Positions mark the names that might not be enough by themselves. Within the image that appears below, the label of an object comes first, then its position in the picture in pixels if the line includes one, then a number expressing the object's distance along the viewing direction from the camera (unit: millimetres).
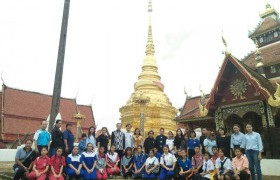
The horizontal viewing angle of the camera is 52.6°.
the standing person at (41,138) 8273
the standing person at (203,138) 10029
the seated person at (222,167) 7579
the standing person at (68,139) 8473
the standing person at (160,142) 10477
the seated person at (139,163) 9406
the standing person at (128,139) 10469
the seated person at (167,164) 8898
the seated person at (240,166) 7492
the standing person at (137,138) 10961
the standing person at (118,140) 10273
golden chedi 26172
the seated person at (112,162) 9336
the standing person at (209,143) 9438
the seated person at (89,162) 8250
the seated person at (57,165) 7516
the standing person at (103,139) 9953
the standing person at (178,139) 10211
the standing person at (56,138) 8109
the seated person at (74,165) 8086
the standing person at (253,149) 7832
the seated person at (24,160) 7691
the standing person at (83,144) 9742
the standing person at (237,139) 8453
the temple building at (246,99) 11320
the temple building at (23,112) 24141
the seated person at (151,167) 9172
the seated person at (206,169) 8094
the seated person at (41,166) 7402
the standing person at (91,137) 9705
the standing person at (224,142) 8922
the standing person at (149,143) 10438
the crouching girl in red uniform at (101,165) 8508
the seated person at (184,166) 8562
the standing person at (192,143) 9781
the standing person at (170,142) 10281
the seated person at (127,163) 9656
